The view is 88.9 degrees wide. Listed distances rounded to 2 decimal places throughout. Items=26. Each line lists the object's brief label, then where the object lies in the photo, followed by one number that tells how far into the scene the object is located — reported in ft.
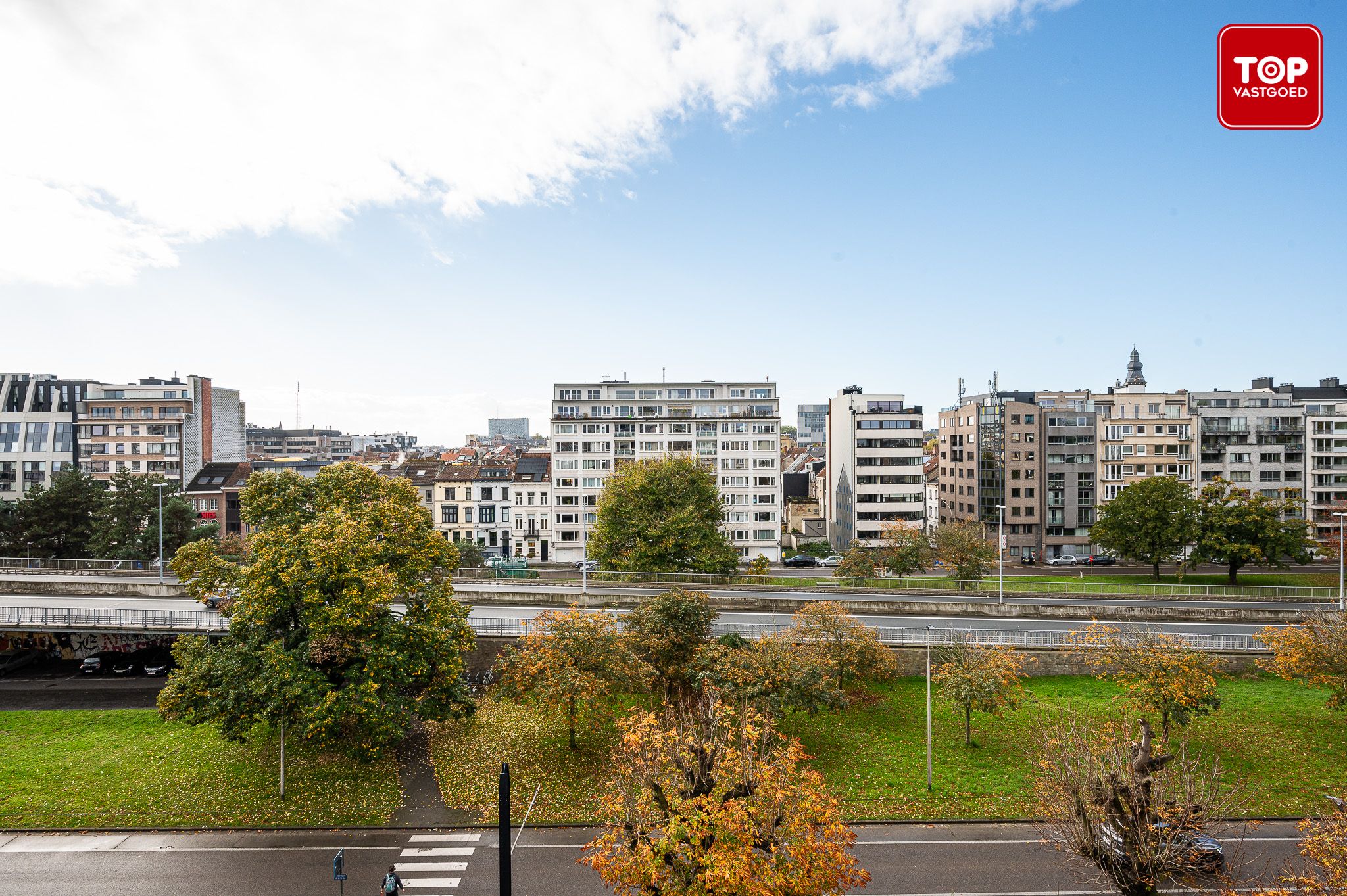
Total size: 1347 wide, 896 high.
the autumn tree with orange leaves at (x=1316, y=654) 89.71
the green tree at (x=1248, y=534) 172.24
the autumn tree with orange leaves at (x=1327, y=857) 43.32
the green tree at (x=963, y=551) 172.96
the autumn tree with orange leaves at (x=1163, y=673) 86.74
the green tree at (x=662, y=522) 174.19
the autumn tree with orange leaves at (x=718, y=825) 47.44
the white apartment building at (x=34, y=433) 257.55
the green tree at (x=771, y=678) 85.81
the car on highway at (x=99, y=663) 127.24
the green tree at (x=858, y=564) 172.86
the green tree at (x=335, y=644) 76.48
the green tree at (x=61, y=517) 198.29
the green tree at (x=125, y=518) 191.83
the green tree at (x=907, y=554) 172.76
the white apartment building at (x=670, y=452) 260.21
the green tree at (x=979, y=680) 90.99
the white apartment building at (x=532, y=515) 266.77
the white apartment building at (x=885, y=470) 260.01
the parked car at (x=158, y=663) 124.47
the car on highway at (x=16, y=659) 128.36
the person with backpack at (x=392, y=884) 60.13
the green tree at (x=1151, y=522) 183.93
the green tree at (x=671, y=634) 96.17
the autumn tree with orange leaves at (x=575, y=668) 86.17
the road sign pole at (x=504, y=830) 39.42
